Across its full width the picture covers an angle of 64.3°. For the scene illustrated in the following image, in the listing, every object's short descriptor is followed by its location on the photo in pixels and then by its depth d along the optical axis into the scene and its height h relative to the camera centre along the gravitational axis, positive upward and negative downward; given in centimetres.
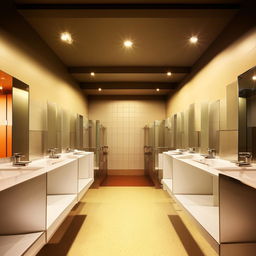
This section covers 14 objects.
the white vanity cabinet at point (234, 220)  122 -53
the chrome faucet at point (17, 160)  184 -26
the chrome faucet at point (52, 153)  275 -28
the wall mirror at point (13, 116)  185 +16
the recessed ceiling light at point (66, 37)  263 +128
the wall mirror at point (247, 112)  185 +20
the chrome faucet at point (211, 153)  263 -26
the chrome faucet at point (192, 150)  328 -27
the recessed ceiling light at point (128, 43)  284 +128
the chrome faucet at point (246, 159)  184 -23
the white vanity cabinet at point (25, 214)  120 -54
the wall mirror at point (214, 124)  258 +12
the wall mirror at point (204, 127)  283 +9
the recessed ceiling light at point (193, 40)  271 +127
